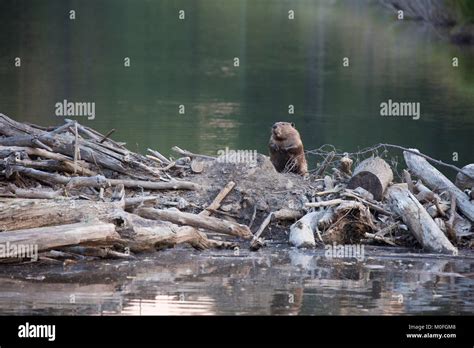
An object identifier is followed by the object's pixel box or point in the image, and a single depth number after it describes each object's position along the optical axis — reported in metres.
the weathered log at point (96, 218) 14.37
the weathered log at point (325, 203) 16.33
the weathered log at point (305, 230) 15.91
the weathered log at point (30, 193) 15.61
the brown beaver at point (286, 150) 19.17
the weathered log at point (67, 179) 16.19
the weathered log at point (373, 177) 16.86
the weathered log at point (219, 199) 16.61
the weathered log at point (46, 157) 16.39
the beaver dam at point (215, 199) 15.27
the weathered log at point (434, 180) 16.95
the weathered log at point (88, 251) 14.53
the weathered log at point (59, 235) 13.84
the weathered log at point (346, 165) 17.92
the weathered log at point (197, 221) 15.96
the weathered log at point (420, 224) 15.90
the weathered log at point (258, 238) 15.67
